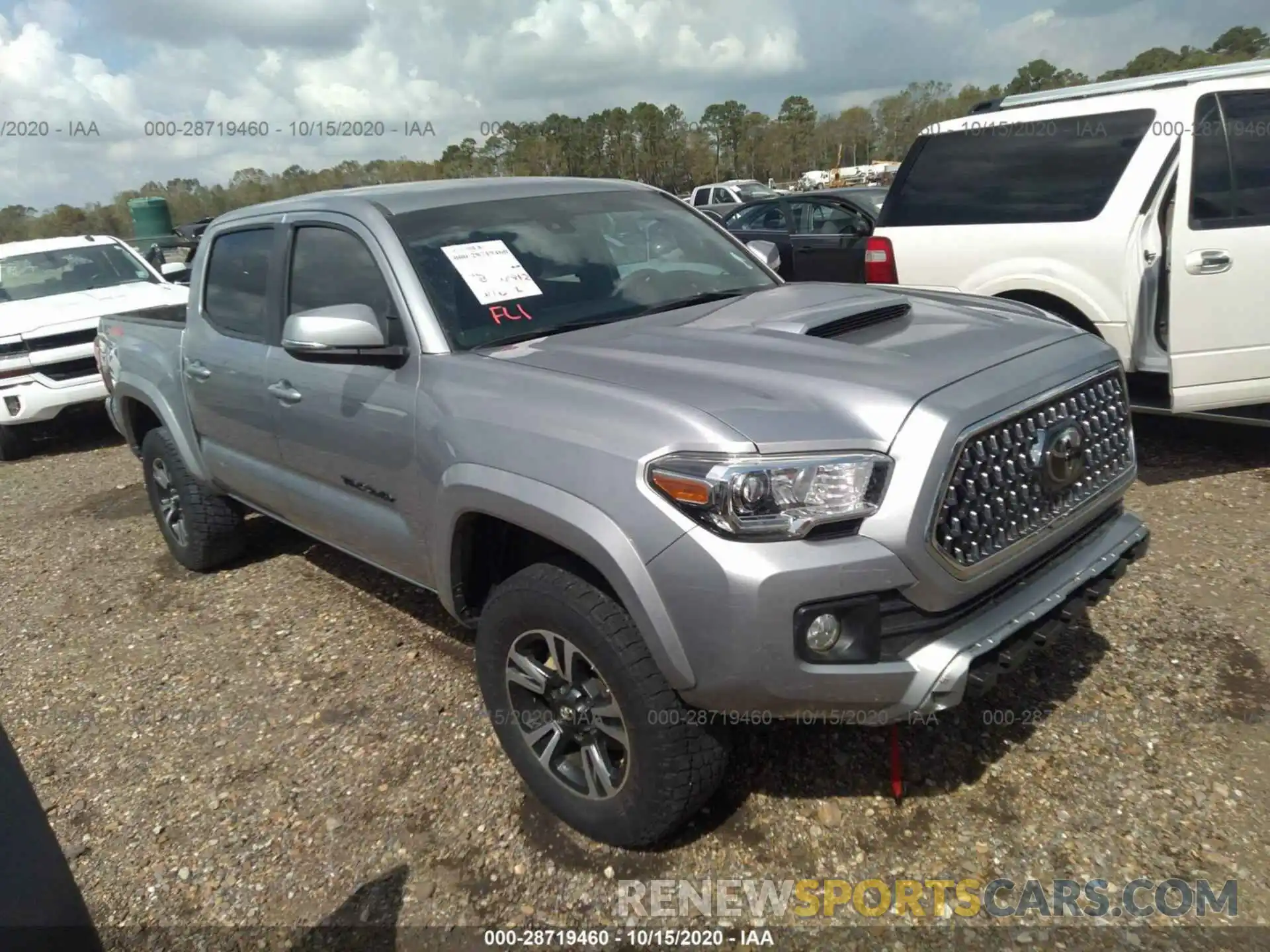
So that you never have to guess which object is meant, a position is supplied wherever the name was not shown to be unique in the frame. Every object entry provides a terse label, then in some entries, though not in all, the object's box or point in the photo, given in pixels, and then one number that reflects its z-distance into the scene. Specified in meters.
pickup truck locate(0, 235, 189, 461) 7.80
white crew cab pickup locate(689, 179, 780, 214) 26.72
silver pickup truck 2.10
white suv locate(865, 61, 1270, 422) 4.54
